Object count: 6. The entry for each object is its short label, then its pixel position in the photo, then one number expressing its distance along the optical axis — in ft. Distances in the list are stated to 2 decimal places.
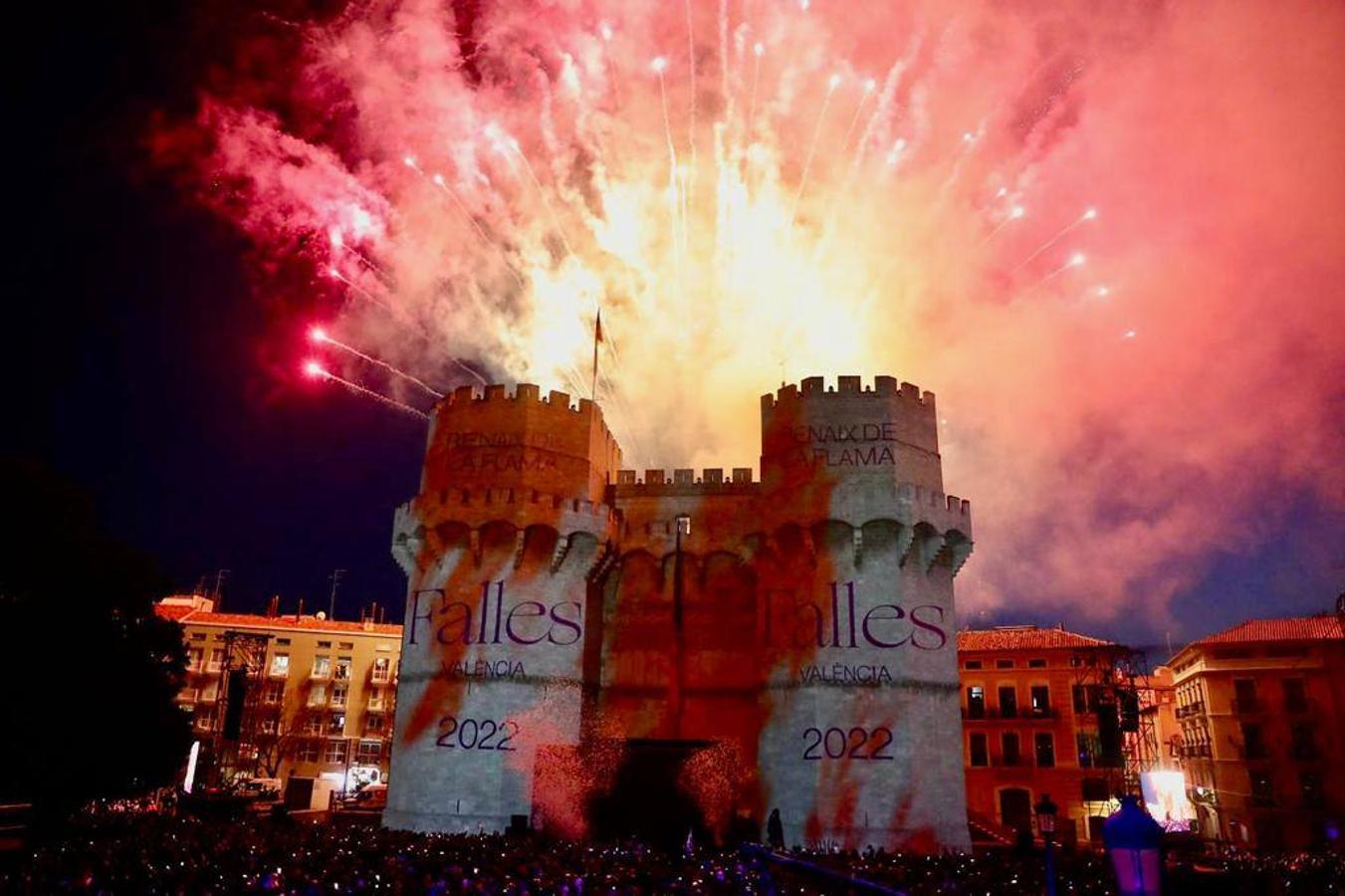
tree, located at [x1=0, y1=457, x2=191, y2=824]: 83.05
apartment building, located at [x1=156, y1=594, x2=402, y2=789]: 238.27
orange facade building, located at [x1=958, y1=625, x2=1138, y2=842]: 170.81
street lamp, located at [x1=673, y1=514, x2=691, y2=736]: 111.55
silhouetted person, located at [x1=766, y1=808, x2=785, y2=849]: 91.13
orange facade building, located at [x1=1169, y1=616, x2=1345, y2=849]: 163.22
